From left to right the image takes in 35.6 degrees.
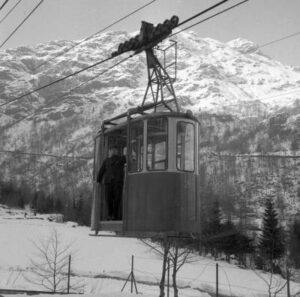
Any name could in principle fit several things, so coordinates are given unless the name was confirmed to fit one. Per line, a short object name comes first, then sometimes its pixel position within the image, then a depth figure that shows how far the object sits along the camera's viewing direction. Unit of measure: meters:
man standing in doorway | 11.19
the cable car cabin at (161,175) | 9.96
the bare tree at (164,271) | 21.49
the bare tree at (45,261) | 37.59
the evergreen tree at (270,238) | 66.69
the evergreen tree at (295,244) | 70.90
